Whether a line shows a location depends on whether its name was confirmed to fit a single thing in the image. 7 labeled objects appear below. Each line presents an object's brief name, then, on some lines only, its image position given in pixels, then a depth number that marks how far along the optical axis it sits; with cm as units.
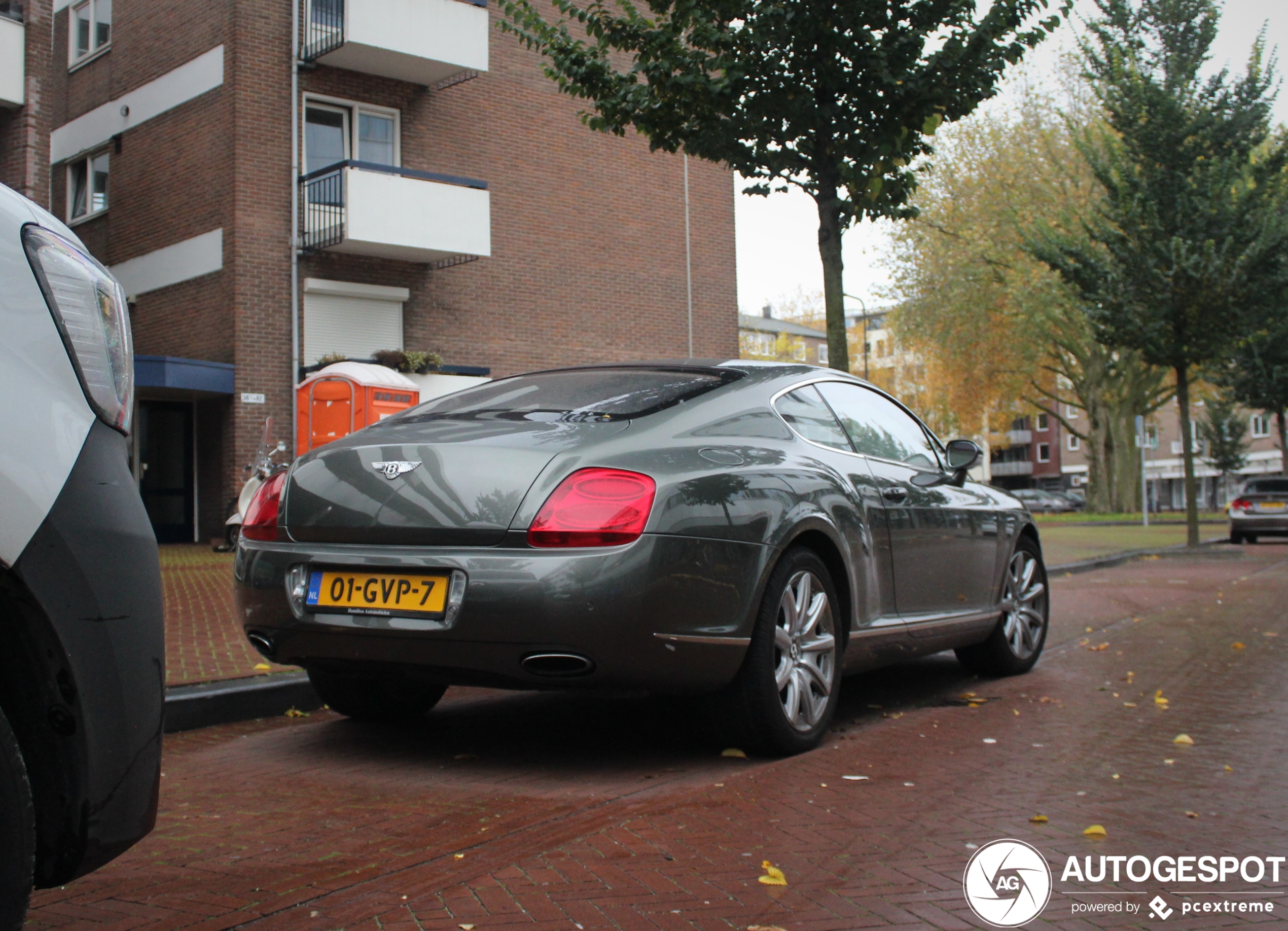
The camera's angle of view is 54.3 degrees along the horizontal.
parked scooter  1530
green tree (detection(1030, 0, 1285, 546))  1886
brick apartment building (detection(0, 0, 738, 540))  1866
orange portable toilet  1714
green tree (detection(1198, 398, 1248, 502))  5894
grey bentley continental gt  388
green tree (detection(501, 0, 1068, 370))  1005
